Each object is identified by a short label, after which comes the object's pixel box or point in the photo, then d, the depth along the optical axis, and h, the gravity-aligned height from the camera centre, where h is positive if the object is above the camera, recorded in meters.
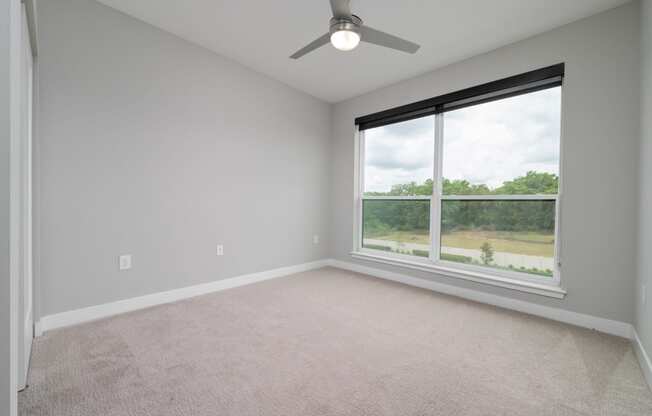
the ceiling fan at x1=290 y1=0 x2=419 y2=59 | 1.78 +1.12
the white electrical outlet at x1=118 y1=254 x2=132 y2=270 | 2.60 -0.56
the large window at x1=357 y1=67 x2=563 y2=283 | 2.76 +0.25
